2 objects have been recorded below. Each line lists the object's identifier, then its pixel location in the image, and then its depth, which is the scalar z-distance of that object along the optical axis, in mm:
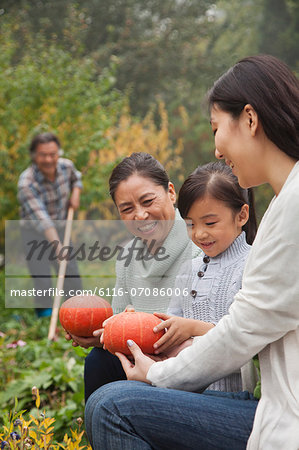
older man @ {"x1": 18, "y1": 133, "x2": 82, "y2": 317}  5484
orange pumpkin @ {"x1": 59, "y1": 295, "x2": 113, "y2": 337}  2242
